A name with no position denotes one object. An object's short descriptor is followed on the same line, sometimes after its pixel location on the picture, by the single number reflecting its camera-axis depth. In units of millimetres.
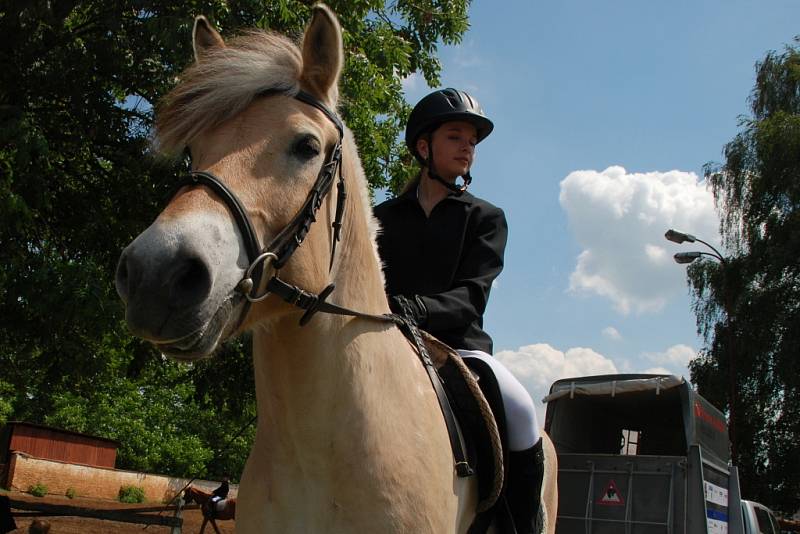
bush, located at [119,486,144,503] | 28961
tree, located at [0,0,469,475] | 8141
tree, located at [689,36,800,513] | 24859
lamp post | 17750
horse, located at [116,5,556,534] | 2279
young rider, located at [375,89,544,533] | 3549
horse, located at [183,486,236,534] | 9792
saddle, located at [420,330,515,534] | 3277
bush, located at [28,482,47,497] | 24391
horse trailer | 8773
